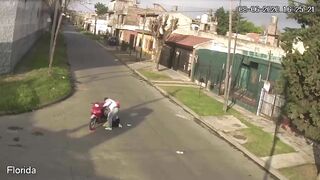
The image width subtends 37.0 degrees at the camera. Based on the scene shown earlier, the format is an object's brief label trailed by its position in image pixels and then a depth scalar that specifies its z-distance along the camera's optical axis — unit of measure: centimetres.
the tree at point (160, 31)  4100
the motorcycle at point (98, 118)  1705
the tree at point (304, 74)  1308
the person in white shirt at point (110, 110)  1711
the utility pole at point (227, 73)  2399
